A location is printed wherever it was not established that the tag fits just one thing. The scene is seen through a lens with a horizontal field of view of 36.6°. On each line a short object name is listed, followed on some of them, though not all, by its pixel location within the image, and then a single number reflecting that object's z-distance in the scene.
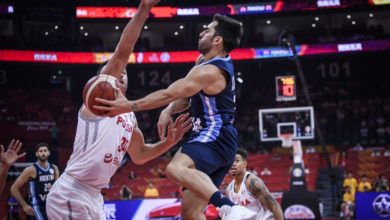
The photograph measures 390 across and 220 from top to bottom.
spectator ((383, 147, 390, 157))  24.19
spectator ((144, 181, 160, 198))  21.66
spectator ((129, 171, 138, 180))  24.32
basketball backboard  19.80
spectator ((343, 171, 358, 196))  20.92
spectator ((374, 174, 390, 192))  19.69
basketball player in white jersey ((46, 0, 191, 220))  4.57
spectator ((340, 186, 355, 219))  19.02
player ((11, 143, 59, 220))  9.62
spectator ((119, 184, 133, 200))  20.88
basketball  4.36
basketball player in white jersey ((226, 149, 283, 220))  7.28
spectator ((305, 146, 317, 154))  25.17
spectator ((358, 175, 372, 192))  20.56
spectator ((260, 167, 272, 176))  23.78
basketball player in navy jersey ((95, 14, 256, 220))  4.91
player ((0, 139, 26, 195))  5.62
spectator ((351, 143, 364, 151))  25.07
